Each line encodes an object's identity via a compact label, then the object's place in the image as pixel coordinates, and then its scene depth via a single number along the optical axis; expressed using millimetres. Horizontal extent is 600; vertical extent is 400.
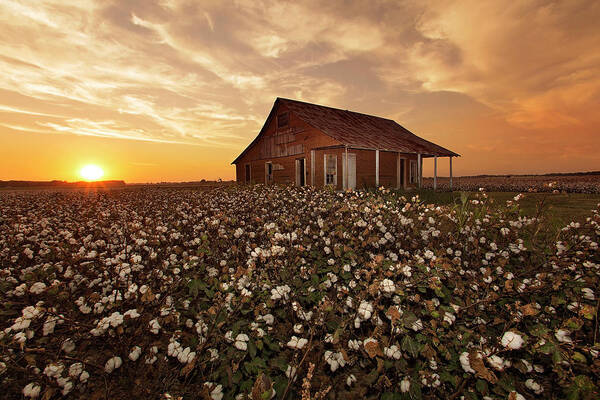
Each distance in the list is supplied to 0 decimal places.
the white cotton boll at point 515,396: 1564
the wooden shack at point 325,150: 16328
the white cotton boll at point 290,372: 1915
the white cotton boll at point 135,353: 2002
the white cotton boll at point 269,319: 2391
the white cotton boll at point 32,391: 1645
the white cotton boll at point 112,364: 1882
